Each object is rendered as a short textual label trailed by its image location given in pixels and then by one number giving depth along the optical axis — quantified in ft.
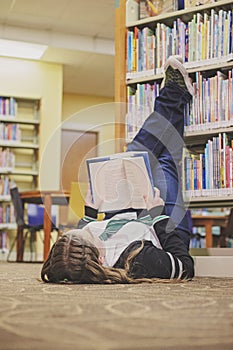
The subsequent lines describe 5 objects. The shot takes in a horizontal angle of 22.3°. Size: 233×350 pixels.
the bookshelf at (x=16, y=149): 22.56
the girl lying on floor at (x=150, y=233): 6.59
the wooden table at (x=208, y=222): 18.72
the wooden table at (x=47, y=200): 16.33
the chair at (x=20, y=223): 17.84
